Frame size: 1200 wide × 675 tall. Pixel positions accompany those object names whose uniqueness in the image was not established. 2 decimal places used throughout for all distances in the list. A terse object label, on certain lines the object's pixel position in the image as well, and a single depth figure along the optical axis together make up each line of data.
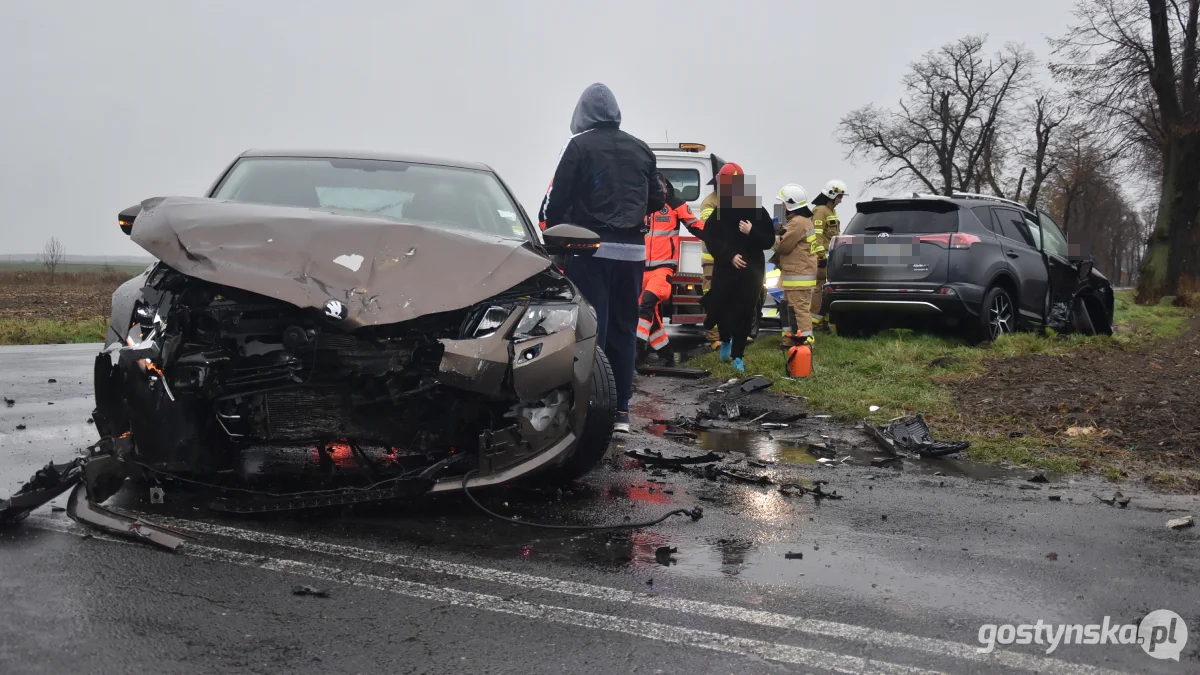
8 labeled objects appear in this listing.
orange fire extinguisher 9.68
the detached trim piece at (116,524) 3.77
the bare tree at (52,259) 44.17
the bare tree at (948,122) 56.34
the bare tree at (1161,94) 27.73
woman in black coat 10.04
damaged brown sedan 4.04
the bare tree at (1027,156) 57.09
